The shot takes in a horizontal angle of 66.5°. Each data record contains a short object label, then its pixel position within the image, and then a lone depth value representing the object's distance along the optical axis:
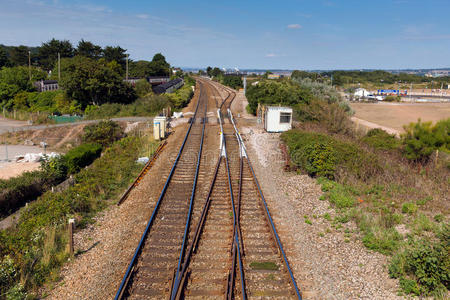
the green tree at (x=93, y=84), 40.06
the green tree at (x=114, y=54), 76.81
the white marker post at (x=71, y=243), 9.31
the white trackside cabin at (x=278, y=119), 25.00
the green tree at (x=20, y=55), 83.69
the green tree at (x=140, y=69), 75.38
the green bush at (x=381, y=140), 21.34
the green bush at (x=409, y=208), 11.62
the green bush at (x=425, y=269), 7.63
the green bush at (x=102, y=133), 26.52
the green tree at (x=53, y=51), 79.91
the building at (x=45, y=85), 54.94
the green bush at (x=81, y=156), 20.70
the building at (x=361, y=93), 90.12
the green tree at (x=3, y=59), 74.43
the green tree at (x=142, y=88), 47.41
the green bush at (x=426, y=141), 19.38
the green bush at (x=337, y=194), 12.44
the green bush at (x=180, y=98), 38.66
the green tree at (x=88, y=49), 79.44
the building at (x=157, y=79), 69.09
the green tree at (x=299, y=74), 102.95
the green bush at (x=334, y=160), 15.30
